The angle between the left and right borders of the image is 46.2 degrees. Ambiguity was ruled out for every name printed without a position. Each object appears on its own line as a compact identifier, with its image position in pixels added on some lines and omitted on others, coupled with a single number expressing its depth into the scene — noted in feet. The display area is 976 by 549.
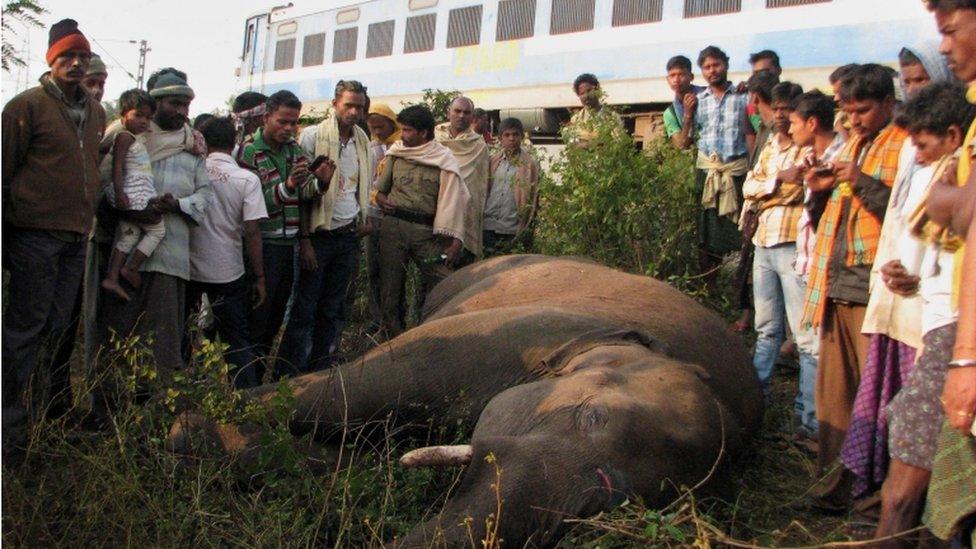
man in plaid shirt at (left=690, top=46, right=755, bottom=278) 28.27
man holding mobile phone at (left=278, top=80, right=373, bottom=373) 23.97
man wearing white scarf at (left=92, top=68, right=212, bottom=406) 19.90
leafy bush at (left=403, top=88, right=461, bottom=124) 52.13
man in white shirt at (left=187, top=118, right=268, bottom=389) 21.09
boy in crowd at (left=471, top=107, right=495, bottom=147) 39.15
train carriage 50.42
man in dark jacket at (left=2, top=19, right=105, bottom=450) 17.31
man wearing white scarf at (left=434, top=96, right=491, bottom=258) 29.45
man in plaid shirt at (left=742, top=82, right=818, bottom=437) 20.92
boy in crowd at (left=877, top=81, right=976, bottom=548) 12.44
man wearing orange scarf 17.06
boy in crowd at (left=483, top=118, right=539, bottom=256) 32.45
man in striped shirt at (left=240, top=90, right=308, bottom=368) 22.84
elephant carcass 13.33
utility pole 84.21
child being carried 19.49
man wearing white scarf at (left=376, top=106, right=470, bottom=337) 27.86
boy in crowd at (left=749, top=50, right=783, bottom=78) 29.22
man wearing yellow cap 28.45
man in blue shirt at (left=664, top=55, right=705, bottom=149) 31.40
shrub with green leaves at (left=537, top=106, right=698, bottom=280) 27.81
